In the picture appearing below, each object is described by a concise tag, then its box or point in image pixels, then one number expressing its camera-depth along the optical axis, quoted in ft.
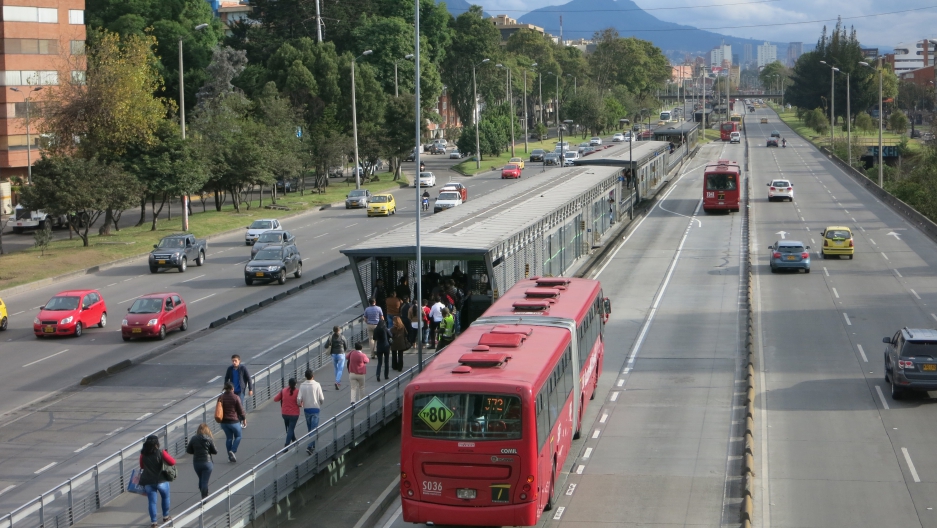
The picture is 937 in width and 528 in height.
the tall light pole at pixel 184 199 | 184.55
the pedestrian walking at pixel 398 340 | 81.46
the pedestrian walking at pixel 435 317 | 86.79
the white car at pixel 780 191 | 228.02
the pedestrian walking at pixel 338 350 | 77.51
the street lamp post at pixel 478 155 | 331.77
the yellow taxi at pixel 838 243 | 154.40
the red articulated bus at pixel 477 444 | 48.65
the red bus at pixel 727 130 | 460.71
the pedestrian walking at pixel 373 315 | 84.17
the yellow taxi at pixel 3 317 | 115.27
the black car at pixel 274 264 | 139.74
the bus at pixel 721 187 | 204.95
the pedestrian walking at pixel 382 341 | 78.95
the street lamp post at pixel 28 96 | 228.12
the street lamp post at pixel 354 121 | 257.09
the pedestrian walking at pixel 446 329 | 84.94
